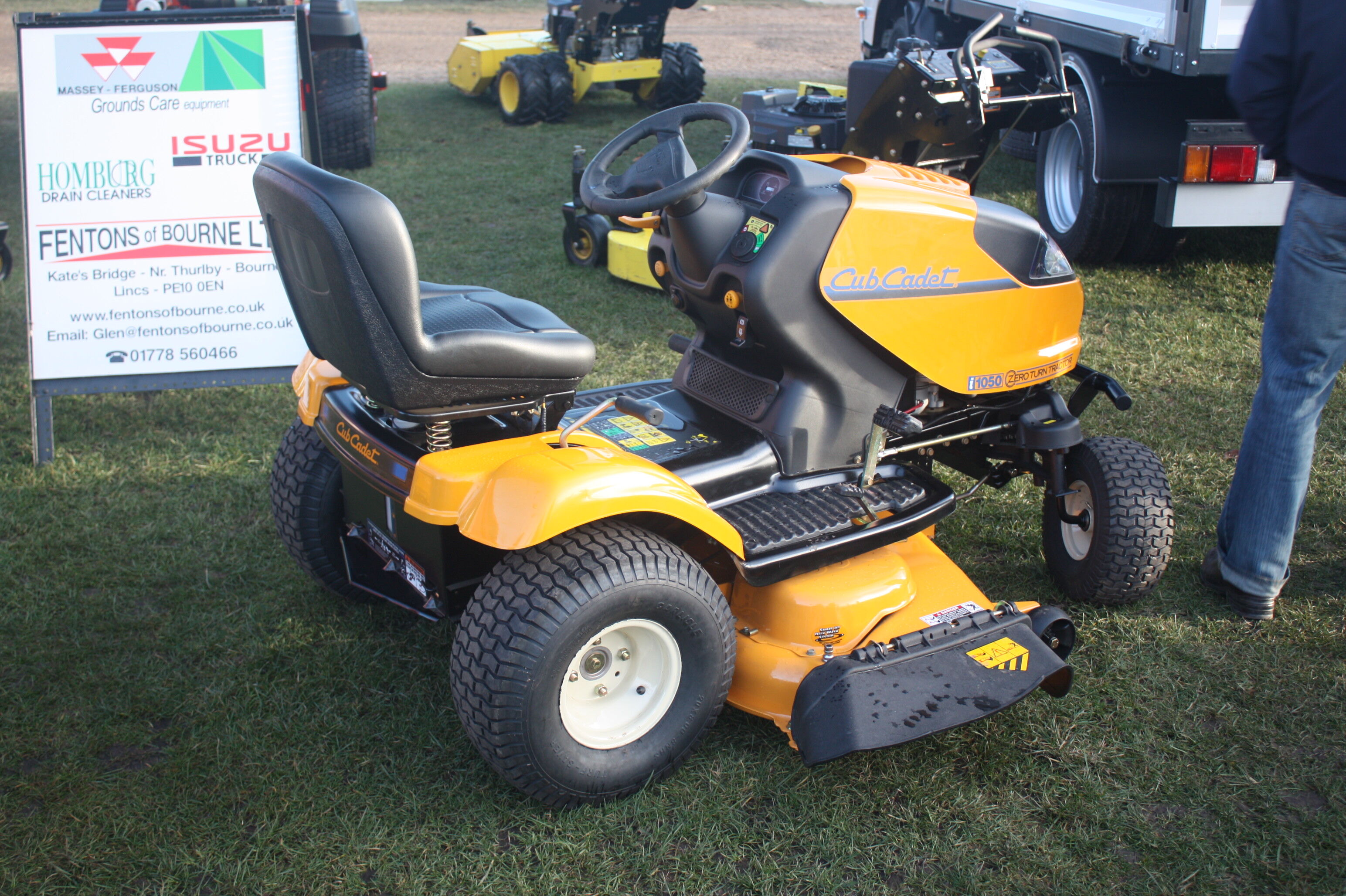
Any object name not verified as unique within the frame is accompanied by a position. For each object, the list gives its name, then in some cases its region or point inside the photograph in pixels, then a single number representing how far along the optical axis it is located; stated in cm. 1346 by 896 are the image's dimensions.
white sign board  400
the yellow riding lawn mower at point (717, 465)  225
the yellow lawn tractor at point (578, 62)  950
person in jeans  259
